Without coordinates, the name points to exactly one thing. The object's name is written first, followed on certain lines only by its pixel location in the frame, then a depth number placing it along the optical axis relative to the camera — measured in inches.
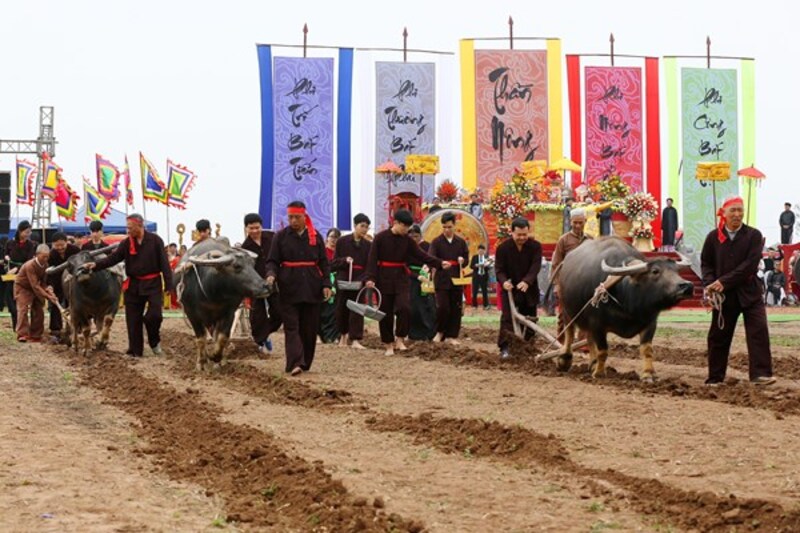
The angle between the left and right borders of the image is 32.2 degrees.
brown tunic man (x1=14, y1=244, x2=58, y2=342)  822.5
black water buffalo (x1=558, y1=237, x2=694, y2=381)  524.7
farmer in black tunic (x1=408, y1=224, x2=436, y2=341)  818.8
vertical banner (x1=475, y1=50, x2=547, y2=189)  1515.7
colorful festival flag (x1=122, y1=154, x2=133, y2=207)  2034.4
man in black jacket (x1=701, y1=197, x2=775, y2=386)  517.3
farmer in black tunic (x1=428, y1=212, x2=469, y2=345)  778.8
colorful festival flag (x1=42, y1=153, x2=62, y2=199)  1662.2
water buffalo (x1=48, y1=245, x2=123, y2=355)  716.5
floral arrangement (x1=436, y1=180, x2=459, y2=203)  1412.3
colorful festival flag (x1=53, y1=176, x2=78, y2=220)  1786.4
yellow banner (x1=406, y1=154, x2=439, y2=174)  1412.4
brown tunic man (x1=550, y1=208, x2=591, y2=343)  633.6
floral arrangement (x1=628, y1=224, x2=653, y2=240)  1413.6
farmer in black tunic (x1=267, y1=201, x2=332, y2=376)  586.6
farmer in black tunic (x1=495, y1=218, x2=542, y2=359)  645.9
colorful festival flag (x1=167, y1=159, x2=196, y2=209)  1657.2
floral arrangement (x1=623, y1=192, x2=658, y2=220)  1411.2
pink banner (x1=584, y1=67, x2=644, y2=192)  1537.9
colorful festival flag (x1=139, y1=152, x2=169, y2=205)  1628.9
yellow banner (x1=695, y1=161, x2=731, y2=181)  1348.4
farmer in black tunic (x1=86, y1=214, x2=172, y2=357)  691.4
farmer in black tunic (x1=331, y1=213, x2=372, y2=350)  781.3
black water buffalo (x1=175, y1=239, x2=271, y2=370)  598.9
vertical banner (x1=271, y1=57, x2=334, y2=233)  1488.7
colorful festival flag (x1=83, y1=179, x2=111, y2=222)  1920.5
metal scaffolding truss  1905.6
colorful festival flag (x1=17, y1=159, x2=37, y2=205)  2124.8
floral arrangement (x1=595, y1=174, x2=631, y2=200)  1425.9
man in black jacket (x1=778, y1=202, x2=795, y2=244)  1480.1
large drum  1139.3
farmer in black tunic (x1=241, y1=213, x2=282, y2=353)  693.9
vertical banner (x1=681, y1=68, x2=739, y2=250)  1508.4
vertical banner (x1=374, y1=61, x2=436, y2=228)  1496.1
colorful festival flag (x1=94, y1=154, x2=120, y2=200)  1919.3
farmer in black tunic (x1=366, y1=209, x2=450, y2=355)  701.3
